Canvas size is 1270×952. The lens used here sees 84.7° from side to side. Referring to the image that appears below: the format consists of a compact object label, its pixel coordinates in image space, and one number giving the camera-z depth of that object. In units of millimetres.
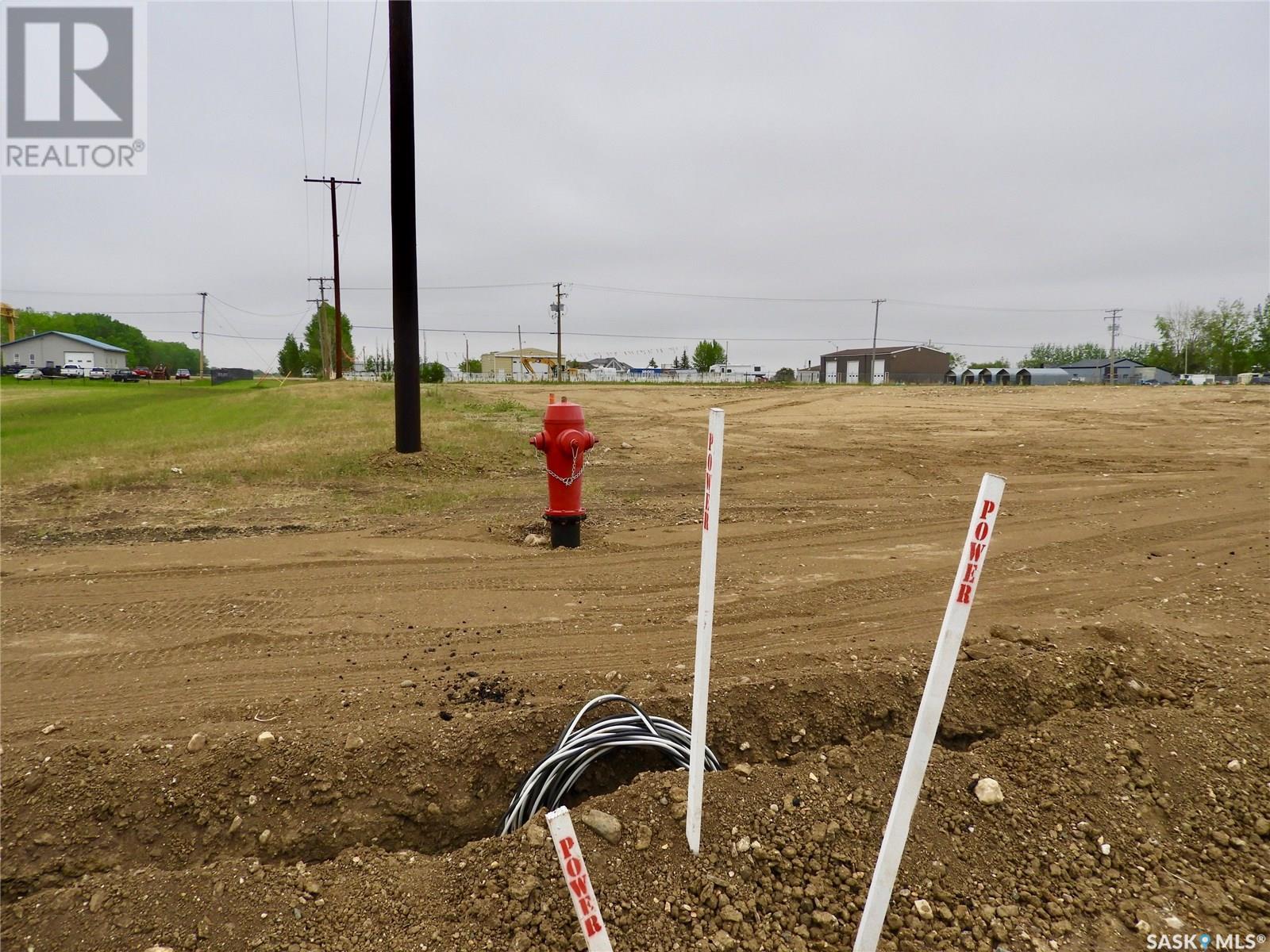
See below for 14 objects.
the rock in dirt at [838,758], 2824
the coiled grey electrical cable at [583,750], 2754
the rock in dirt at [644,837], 2385
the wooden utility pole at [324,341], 49438
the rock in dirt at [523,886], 2215
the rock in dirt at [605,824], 2416
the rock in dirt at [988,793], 2604
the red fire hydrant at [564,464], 6152
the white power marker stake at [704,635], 2156
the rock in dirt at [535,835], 2389
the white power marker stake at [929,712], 1689
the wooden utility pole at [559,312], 69519
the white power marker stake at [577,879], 1538
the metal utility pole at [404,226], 10742
